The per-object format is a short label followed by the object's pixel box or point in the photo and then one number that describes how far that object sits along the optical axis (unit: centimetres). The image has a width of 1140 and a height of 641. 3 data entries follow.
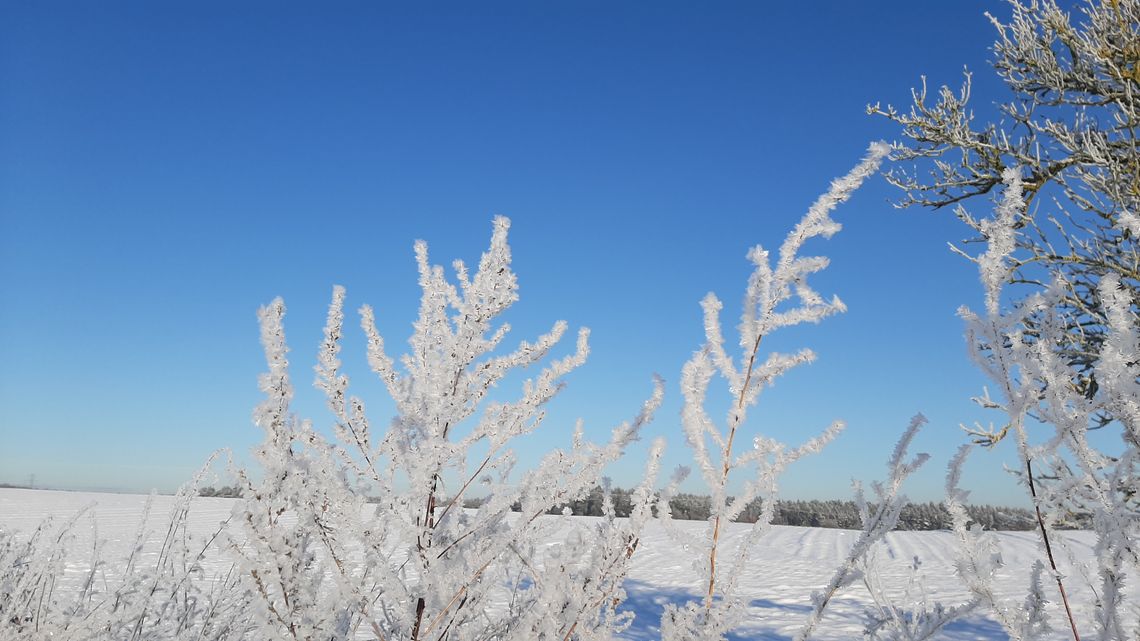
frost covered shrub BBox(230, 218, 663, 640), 175
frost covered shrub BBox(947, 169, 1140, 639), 132
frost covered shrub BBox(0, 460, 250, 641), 289
